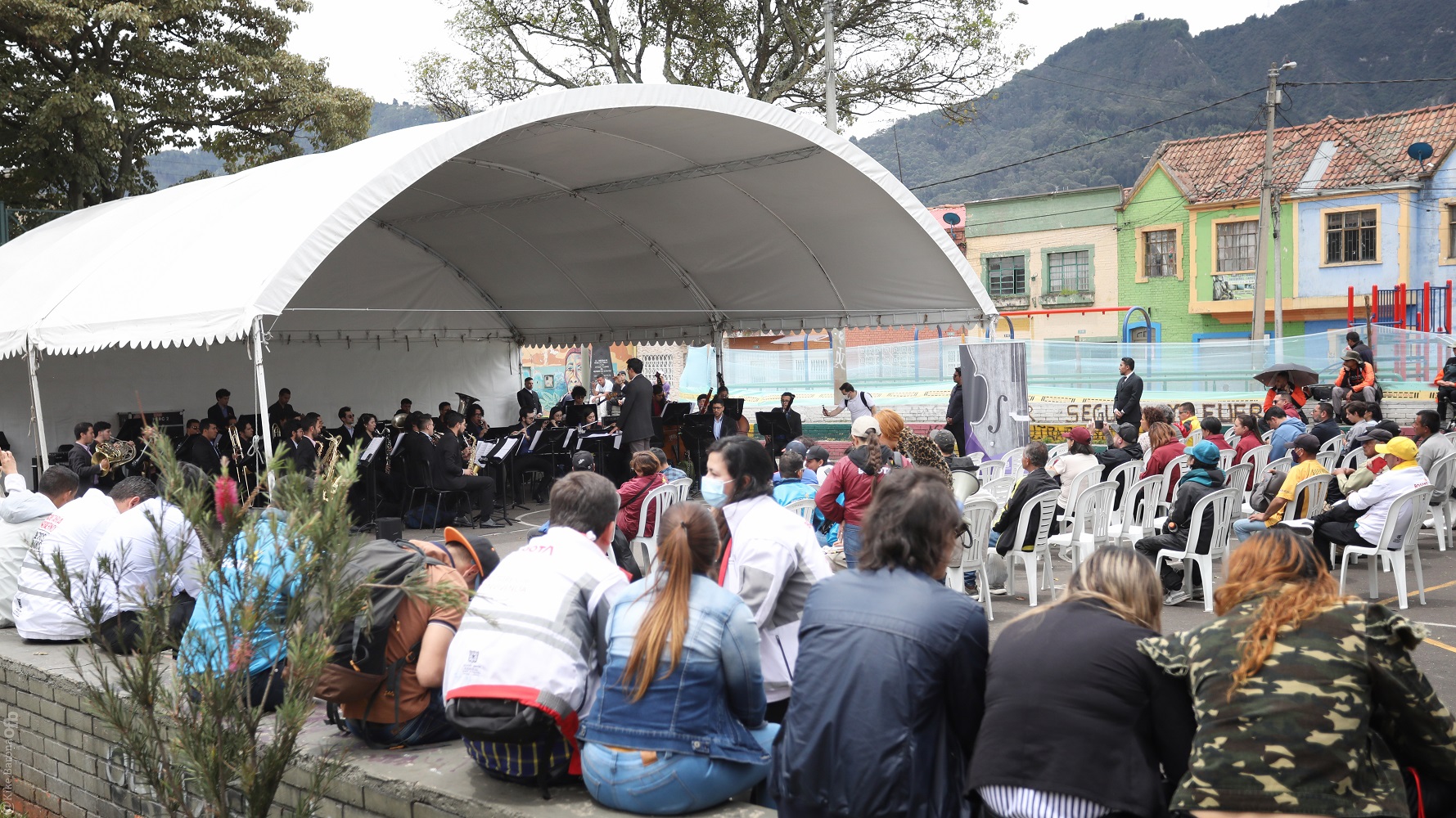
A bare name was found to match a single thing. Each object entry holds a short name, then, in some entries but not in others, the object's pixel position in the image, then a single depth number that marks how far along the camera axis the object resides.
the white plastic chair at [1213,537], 6.89
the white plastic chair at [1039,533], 7.02
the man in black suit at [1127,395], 13.15
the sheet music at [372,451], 11.54
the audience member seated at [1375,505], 6.74
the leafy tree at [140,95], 17.22
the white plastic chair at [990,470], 10.13
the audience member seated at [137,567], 4.92
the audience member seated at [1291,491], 7.23
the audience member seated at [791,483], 6.71
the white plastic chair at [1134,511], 7.67
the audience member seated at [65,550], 5.39
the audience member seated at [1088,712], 2.43
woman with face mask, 3.62
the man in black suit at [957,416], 14.39
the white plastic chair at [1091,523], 7.25
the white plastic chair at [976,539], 6.71
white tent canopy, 9.49
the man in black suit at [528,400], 18.80
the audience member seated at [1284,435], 9.41
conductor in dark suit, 13.63
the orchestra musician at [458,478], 11.48
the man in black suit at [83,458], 10.86
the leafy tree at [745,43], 21.78
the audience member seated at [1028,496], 7.04
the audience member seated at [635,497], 7.43
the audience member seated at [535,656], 3.10
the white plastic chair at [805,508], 6.99
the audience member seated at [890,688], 2.56
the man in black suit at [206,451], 12.08
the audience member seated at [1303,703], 2.35
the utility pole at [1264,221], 21.84
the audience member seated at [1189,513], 6.96
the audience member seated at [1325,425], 9.74
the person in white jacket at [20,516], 6.16
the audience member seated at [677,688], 2.92
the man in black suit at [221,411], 14.20
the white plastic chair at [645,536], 7.54
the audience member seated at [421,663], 3.49
